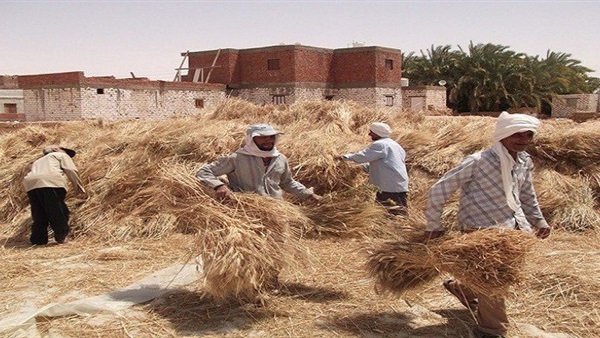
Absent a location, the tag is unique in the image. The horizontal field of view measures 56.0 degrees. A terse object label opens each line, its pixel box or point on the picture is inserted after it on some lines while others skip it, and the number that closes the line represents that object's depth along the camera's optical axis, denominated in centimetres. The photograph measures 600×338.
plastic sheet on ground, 349
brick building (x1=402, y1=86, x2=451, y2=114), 2903
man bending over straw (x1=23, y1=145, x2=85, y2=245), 604
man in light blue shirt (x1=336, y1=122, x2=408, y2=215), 588
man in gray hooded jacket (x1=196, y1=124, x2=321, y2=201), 415
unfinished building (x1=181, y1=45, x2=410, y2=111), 2809
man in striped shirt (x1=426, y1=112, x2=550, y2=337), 312
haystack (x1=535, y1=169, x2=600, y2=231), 635
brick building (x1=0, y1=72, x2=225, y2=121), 2136
